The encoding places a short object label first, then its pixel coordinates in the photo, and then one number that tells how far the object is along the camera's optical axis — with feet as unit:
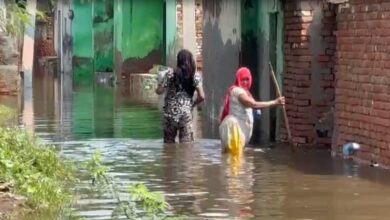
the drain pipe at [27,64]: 86.63
